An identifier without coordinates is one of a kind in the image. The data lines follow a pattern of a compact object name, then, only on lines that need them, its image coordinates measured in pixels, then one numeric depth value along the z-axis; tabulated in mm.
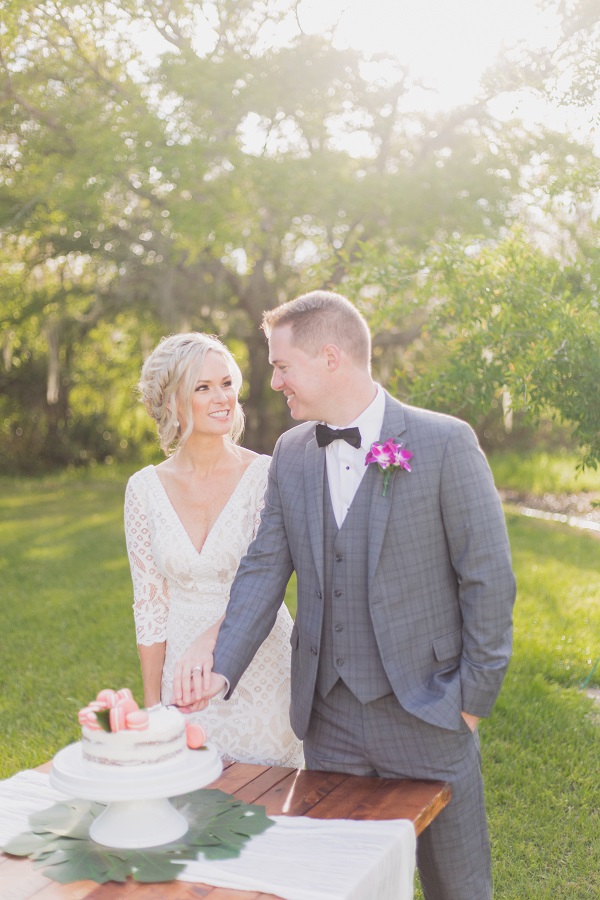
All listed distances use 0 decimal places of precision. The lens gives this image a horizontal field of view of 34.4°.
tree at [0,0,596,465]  11023
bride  3373
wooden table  2006
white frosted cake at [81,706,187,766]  2105
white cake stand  2066
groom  2611
